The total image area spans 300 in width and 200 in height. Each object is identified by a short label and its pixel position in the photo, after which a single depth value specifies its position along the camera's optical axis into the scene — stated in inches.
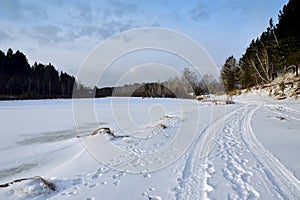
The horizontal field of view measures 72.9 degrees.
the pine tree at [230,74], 2201.0
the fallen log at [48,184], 143.1
